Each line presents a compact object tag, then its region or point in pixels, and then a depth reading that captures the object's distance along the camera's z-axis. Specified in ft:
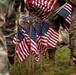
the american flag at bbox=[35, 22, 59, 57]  19.29
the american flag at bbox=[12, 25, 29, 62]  19.03
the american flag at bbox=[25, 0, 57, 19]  17.22
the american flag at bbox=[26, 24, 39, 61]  18.62
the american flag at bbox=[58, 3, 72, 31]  21.11
